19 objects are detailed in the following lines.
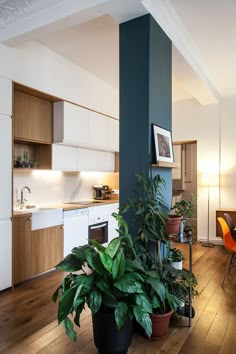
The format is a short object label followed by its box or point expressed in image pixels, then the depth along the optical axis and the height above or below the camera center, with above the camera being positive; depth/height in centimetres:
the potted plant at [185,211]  250 -33
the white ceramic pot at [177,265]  251 -84
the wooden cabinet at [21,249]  329 -92
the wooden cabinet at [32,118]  362 +82
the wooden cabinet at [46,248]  353 -100
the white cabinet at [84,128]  410 +80
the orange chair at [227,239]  335 -80
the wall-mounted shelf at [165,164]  256 +11
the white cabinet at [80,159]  420 +28
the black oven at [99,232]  460 -100
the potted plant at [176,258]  251 -77
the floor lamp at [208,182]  560 -13
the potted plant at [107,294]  183 -83
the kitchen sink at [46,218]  353 -58
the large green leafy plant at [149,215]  222 -32
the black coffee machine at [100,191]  548 -32
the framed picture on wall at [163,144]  262 +32
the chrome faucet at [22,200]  392 -36
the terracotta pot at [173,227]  235 -45
